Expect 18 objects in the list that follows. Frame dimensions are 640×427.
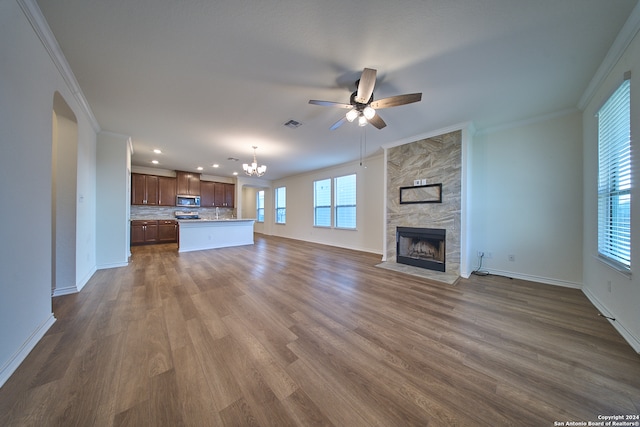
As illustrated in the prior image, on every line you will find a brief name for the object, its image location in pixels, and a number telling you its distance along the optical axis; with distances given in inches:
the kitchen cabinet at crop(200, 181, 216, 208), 305.0
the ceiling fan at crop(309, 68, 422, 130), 81.7
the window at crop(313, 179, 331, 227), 267.3
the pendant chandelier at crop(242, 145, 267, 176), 197.8
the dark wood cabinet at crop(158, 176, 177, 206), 269.4
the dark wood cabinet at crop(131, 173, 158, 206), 252.5
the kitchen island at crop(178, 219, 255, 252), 217.9
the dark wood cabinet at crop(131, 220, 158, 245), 253.6
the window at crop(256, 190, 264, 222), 398.1
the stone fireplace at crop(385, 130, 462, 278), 140.6
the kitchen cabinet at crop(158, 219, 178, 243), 269.0
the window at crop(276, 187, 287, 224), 339.3
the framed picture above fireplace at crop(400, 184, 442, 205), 148.7
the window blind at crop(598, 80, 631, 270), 76.9
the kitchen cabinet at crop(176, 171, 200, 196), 283.0
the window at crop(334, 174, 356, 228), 238.2
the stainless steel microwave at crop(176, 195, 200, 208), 284.8
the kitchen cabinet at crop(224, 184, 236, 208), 327.8
